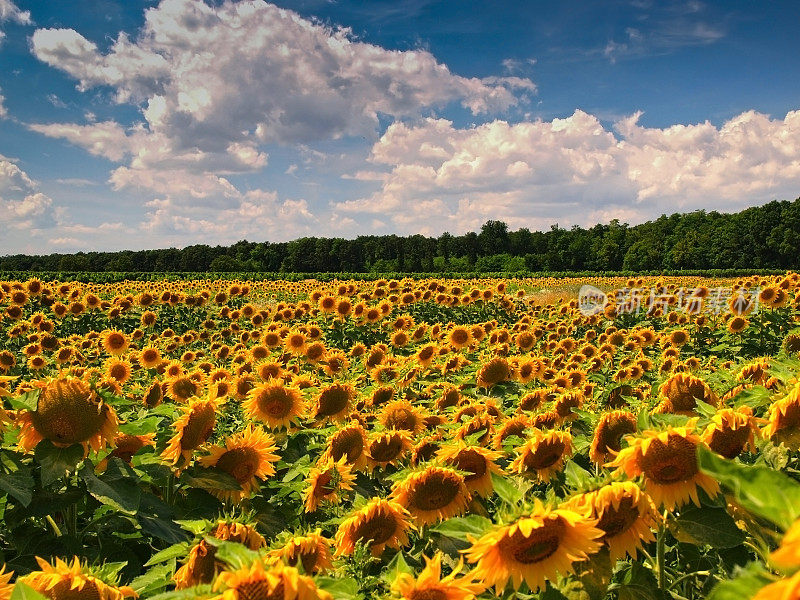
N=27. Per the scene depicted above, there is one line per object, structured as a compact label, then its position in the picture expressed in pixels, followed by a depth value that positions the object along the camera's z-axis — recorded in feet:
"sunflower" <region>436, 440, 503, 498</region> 8.76
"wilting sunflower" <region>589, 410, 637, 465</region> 9.27
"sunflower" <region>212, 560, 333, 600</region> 3.67
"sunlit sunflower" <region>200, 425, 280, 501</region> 9.75
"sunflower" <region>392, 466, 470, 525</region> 8.03
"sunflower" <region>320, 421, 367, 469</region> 10.77
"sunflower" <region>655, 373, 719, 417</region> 11.74
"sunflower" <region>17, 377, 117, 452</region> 8.27
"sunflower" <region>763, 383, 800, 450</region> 7.41
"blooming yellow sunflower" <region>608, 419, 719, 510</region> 6.06
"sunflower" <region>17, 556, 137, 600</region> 4.95
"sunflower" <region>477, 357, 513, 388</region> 20.03
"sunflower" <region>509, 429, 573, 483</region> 8.84
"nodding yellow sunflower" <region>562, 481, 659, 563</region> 5.42
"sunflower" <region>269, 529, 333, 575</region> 6.20
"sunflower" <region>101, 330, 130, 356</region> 34.06
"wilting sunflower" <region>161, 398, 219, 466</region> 9.33
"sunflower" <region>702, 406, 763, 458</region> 7.28
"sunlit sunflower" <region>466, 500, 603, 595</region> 4.85
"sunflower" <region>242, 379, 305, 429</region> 13.78
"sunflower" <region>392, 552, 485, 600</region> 4.54
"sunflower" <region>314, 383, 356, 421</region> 14.49
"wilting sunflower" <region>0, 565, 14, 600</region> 4.51
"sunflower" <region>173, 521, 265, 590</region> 5.80
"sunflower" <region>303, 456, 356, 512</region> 9.87
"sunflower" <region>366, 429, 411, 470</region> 10.95
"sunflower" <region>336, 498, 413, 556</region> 7.40
